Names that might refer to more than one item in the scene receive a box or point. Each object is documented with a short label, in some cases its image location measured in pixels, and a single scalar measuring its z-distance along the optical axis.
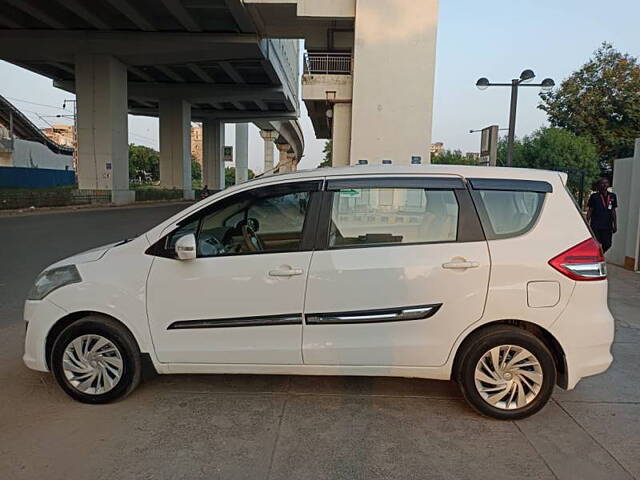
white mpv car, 3.32
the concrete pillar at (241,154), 64.06
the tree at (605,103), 29.75
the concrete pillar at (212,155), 54.47
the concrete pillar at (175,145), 41.84
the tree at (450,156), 51.82
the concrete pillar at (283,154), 90.00
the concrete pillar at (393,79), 17.47
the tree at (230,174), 119.88
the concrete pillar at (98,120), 28.53
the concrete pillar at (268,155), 76.50
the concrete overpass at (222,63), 17.70
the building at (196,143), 125.84
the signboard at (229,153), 76.28
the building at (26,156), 40.62
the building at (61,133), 108.94
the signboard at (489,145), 11.93
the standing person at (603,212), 8.30
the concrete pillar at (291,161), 99.16
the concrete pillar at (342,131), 19.92
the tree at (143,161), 91.78
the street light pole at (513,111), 13.21
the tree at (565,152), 28.45
